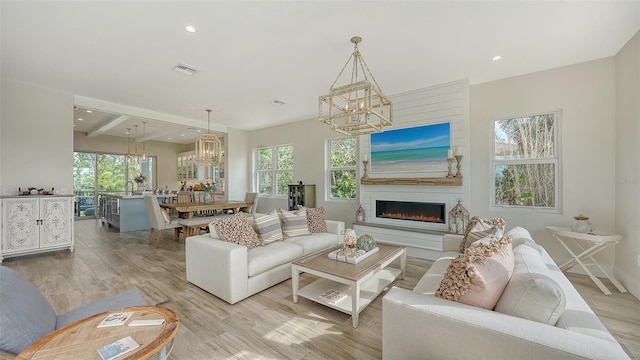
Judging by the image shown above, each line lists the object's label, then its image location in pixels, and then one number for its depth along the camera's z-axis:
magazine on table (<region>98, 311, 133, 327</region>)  1.35
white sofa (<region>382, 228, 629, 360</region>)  1.01
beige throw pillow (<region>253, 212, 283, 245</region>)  3.37
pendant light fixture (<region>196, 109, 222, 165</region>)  5.27
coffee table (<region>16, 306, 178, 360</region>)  1.10
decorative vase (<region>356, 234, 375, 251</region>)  2.96
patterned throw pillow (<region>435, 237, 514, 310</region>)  1.35
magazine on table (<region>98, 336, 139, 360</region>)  1.10
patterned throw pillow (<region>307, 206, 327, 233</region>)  4.00
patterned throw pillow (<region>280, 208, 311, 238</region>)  3.70
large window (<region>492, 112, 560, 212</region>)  3.73
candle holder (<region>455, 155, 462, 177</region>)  4.14
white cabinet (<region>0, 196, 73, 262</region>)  3.96
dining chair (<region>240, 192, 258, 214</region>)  6.52
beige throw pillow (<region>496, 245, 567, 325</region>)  1.16
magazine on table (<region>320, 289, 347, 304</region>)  2.46
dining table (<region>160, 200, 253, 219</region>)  4.94
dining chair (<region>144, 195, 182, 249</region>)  4.73
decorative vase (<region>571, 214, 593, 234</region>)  3.12
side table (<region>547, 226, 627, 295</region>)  2.91
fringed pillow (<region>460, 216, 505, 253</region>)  2.60
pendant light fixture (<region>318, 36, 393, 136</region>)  2.25
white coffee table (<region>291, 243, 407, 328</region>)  2.27
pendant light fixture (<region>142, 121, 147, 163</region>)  7.01
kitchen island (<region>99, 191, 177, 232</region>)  6.22
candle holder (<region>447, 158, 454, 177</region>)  4.21
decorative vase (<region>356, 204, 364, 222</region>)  5.19
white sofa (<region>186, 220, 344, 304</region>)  2.59
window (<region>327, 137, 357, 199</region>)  5.89
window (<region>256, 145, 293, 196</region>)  7.16
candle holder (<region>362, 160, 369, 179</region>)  5.16
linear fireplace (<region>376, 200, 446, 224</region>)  4.44
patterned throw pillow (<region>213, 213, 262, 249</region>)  2.95
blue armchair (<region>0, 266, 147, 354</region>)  1.16
